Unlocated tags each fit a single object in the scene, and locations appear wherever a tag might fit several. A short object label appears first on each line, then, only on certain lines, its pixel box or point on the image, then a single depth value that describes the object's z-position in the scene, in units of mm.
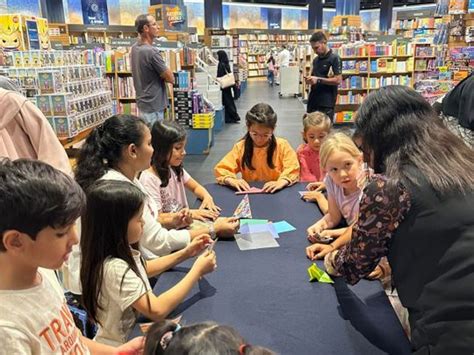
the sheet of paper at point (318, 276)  1649
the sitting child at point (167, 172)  2480
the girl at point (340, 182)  2045
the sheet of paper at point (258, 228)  2131
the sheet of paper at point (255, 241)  1971
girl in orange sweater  2912
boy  945
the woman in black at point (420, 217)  1133
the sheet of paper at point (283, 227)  2141
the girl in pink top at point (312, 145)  3057
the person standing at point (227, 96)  9719
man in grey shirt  5055
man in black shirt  6492
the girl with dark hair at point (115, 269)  1402
